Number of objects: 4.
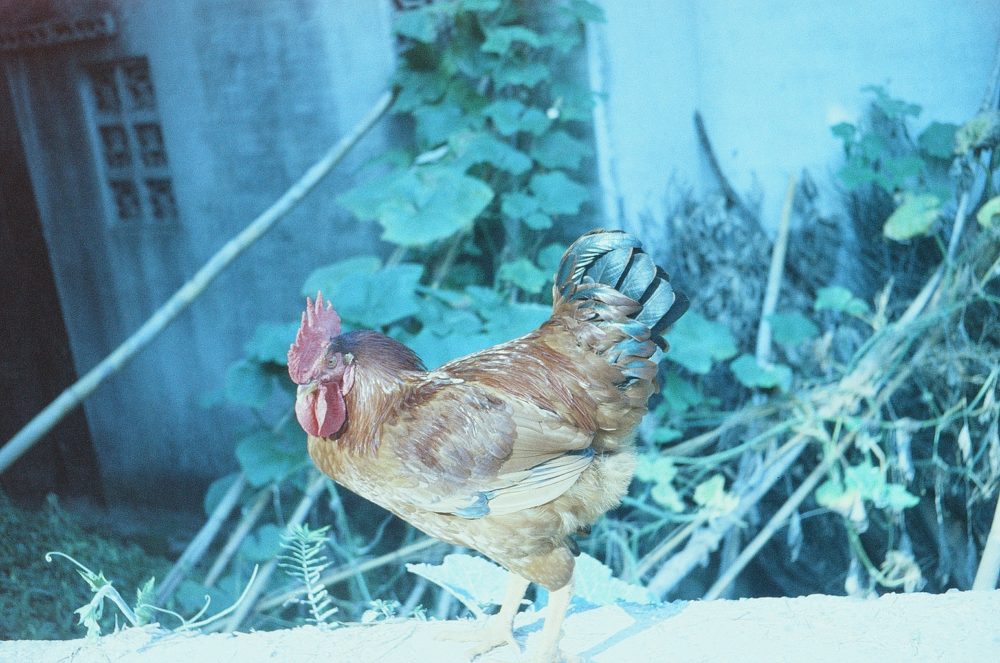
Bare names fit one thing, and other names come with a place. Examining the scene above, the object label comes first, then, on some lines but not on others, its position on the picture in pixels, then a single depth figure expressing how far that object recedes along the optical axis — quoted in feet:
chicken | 6.34
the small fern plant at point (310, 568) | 7.80
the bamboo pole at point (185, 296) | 10.28
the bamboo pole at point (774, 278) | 13.32
